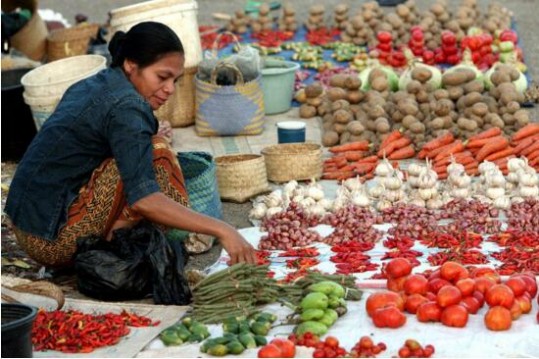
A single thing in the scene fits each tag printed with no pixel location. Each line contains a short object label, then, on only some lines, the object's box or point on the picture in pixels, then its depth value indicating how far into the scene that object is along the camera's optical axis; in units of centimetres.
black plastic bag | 497
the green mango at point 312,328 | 434
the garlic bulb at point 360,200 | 643
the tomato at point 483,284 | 460
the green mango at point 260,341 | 429
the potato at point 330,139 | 795
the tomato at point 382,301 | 455
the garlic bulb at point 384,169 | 669
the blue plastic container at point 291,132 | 759
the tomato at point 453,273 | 467
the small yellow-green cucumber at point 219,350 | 421
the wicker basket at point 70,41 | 994
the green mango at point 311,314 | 444
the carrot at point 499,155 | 732
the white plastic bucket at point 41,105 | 739
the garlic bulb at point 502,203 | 631
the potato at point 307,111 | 881
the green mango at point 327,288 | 462
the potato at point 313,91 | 880
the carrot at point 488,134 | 751
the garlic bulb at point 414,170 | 666
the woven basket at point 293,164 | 713
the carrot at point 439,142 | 748
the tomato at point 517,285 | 459
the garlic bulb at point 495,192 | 641
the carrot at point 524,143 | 735
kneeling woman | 477
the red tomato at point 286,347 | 412
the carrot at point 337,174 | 726
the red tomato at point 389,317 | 445
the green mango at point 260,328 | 438
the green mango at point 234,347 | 423
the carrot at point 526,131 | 749
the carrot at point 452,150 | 735
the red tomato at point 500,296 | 446
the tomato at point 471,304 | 455
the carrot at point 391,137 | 764
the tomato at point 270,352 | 409
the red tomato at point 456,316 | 443
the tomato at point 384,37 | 1064
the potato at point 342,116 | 801
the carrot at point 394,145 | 758
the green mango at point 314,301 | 450
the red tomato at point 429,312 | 448
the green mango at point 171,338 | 439
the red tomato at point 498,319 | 438
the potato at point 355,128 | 783
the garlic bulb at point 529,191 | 638
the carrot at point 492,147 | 734
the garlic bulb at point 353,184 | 661
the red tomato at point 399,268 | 475
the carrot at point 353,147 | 761
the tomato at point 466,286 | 458
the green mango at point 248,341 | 427
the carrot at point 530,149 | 729
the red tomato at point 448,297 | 448
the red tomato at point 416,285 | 464
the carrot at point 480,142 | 743
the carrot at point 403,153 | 759
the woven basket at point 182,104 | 862
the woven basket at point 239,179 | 680
